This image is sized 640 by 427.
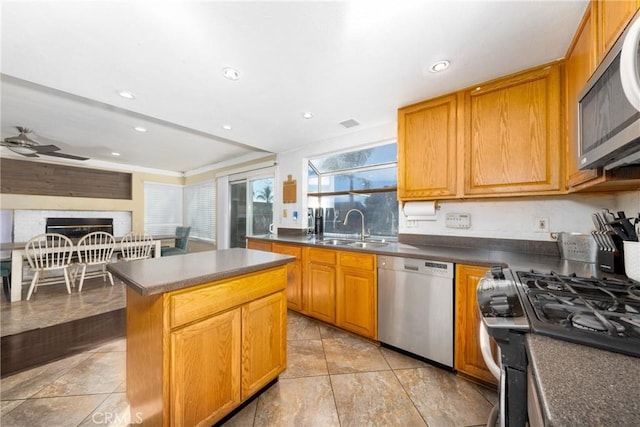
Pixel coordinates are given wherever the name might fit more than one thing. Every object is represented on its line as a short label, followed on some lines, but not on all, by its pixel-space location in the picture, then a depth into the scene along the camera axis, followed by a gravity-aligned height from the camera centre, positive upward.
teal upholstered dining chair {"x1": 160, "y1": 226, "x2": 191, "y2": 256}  4.79 -0.71
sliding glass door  4.19 +0.09
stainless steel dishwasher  1.69 -0.73
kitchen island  1.04 -0.63
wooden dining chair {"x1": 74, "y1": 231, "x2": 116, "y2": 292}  3.48 -0.61
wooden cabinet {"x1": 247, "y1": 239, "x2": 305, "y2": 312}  2.60 -0.73
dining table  3.01 -0.74
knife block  1.25 -0.25
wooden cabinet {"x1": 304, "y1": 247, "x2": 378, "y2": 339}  2.07 -0.74
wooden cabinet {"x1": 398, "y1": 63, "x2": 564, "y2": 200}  1.58 +0.57
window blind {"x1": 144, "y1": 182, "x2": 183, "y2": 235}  5.48 +0.13
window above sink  2.72 +0.29
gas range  0.59 -0.31
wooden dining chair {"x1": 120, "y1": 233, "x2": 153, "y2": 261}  3.83 -0.58
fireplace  4.33 -0.26
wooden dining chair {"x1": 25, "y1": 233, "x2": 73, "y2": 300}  3.08 -0.62
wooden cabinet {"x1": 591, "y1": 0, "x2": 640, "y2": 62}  0.84 +0.77
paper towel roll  2.15 +0.02
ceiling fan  2.83 +0.85
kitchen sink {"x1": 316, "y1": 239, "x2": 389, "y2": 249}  2.40 -0.33
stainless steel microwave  0.63 +0.37
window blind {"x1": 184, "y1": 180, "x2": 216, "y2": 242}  5.21 +0.09
